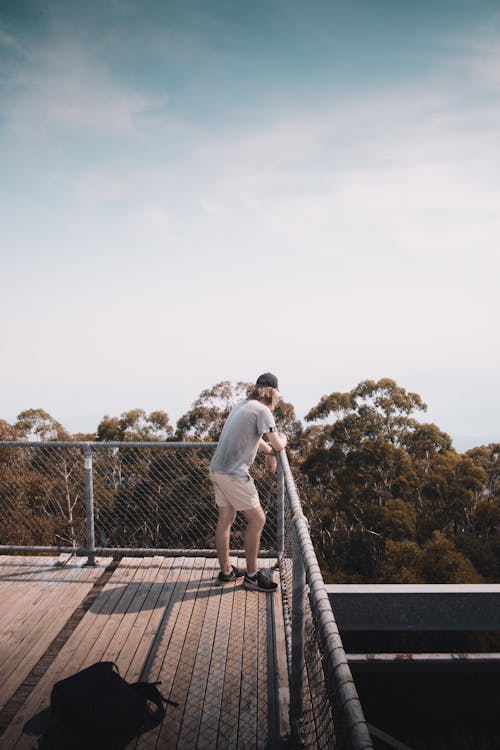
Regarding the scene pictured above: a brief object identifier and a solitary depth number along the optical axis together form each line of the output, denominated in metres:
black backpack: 2.45
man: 3.65
